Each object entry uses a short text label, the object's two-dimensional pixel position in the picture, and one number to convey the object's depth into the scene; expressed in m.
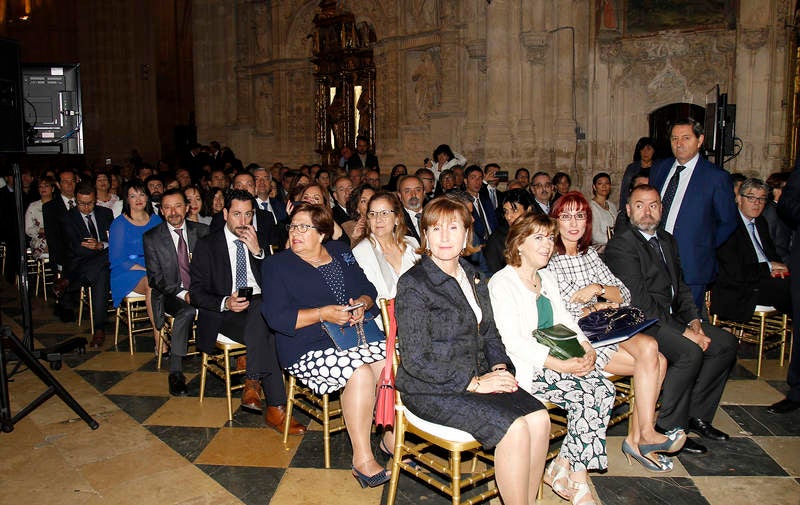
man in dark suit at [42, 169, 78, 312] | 6.65
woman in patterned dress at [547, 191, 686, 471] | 3.57
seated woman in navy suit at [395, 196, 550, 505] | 2.70
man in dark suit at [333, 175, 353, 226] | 6.86
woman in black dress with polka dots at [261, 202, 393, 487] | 3.40
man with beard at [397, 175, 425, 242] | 5.86
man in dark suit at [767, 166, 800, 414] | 4.20
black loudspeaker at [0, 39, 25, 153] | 3.87
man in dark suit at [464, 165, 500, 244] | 7.30
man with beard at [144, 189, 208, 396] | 4.86
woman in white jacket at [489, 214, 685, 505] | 3.16
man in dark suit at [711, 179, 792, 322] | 5.13
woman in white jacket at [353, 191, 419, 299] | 4.24
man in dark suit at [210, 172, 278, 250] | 5.58
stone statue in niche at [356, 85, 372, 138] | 14.43
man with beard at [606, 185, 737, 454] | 3.81
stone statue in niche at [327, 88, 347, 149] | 15.04
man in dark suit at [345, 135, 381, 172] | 12.67
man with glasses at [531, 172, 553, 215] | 7.19
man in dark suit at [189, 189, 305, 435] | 4.16
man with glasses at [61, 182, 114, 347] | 6.06
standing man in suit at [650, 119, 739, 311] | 4.50
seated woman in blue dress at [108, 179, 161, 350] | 5.62
